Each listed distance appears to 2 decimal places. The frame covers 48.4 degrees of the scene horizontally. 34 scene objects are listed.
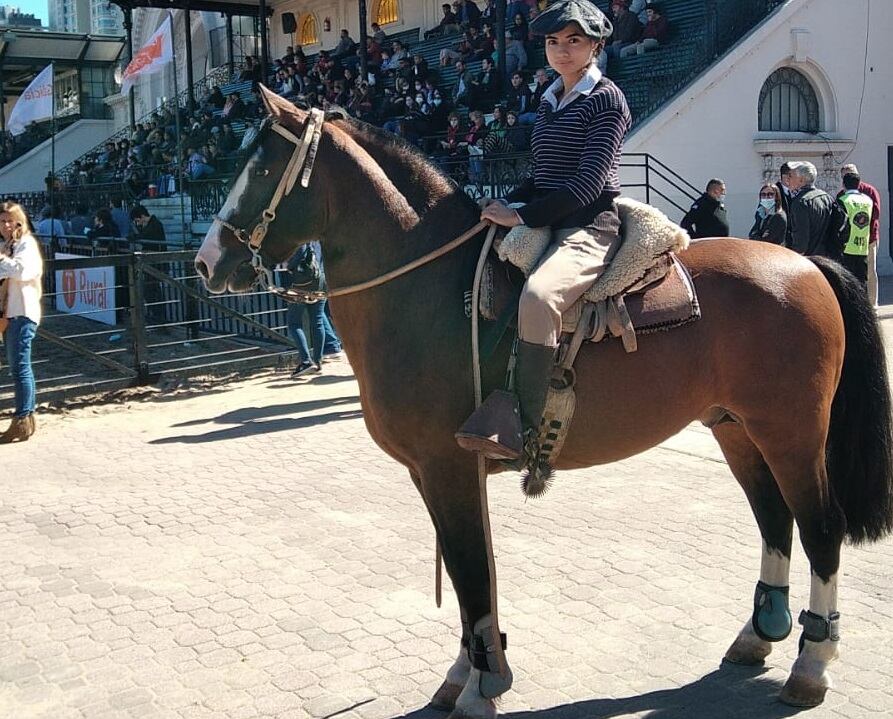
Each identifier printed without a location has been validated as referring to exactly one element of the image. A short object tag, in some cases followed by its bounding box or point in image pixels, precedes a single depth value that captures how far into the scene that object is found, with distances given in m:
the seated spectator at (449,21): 27.25
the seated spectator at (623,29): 20.34
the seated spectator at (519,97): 19.45
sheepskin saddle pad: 3.97
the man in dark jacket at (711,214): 12.77
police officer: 11.22
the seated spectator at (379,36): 29.03
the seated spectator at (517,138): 17.84
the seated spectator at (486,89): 21.56
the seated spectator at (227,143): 26.30
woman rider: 3.81
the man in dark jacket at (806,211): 10.78
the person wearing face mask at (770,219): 11.21
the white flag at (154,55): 19.61
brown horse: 3.96
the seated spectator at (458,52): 24.08
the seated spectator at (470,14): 25.55
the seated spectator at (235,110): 28.83
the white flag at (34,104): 21.44
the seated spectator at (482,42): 23.53
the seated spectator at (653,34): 20.09
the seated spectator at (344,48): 30.39
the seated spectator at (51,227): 20.75
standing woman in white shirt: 9.25
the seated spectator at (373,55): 27.78
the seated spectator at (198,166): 24.97
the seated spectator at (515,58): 22.02
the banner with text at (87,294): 15.33
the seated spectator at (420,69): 23.74
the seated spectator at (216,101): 32.22
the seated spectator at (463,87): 21.53
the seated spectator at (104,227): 19.80
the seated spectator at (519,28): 22.41
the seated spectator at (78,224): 23.25
